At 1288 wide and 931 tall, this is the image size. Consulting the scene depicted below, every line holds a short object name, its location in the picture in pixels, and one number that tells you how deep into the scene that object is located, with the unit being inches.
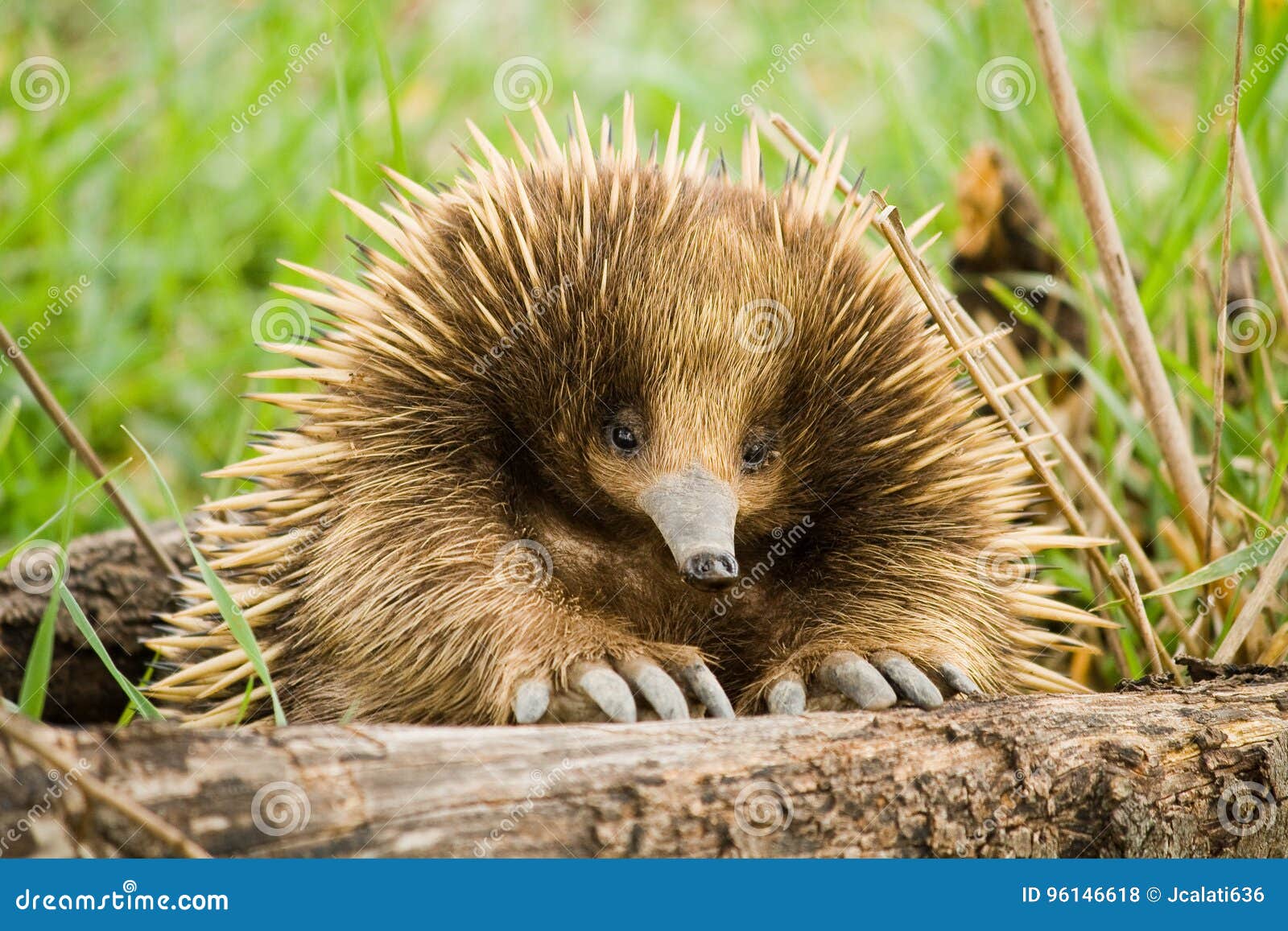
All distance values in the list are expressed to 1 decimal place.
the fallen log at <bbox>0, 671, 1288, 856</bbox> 32.9
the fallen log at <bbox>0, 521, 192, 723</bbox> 42.4
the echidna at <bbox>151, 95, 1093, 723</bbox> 37.1
